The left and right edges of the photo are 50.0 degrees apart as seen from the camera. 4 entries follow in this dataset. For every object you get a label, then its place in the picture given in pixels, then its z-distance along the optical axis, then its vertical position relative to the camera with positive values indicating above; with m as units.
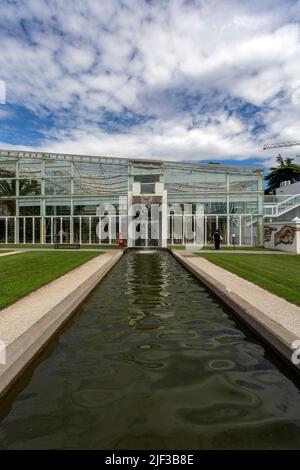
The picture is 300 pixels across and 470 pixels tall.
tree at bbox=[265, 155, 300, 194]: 69.44 +12.43
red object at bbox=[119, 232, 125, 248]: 28.05 -0.98
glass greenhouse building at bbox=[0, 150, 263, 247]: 31.45 +3.08
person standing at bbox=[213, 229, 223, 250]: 24.84 -0.59
